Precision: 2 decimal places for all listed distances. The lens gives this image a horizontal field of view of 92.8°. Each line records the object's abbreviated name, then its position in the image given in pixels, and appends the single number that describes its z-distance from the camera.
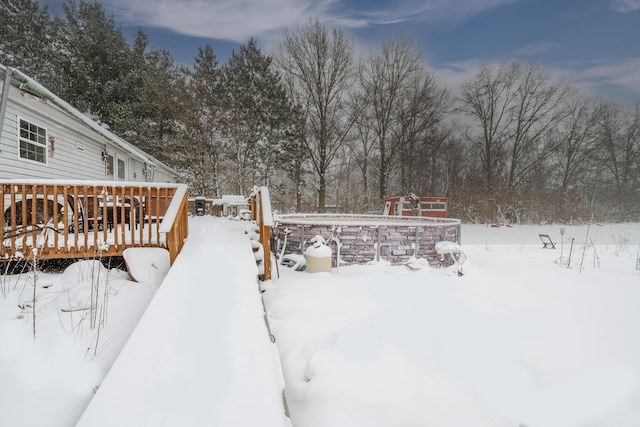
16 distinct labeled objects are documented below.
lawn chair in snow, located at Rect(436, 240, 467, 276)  5.76
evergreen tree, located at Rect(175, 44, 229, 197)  16.64
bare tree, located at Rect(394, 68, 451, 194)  17.88
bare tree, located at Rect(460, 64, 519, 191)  19.58
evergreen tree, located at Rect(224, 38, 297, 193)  17.39
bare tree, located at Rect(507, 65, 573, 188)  19.31
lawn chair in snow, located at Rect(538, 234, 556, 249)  9.02
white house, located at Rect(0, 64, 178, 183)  5.62
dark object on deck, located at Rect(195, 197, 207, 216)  10.34
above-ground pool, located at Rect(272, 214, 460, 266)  5.83
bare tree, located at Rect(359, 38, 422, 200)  17.39
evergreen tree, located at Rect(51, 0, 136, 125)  14.66
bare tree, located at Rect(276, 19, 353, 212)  15.89
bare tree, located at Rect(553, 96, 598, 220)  19.75
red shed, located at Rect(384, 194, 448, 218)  13.34
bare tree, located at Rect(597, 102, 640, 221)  20.09
